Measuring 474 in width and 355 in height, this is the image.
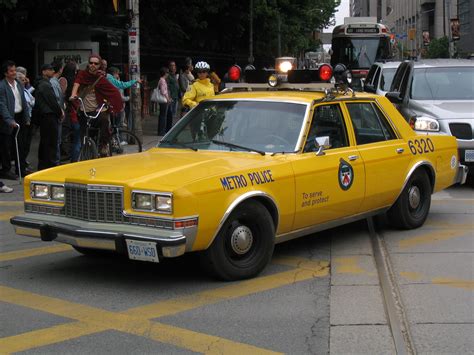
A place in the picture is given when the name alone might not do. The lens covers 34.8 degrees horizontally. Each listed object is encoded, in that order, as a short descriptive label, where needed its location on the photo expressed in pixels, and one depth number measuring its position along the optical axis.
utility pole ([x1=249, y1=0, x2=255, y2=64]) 32.19
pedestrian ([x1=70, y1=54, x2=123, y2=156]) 12.40
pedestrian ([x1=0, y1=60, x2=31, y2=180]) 11.85
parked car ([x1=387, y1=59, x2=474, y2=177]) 11.32
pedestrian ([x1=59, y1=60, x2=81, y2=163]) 13.14
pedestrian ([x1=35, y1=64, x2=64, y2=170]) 12.44
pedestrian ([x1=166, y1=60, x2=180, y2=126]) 21.05
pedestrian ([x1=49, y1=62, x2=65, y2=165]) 12.77
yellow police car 5.93
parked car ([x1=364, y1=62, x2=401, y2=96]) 16.83
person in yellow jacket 12.62
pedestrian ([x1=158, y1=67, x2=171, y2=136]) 19.58
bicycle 12.47
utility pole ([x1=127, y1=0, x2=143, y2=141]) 16.44
